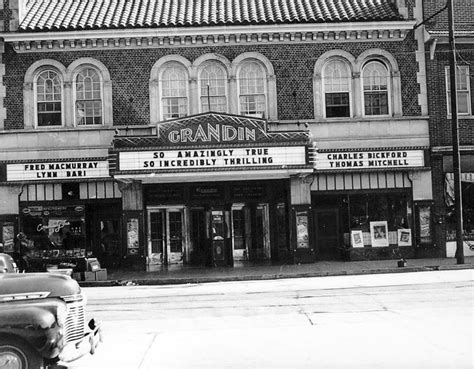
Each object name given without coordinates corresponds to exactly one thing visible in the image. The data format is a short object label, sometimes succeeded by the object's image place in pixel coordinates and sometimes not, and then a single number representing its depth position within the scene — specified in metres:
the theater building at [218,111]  24.06
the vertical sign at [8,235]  23.94
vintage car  7.26
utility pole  21.80
